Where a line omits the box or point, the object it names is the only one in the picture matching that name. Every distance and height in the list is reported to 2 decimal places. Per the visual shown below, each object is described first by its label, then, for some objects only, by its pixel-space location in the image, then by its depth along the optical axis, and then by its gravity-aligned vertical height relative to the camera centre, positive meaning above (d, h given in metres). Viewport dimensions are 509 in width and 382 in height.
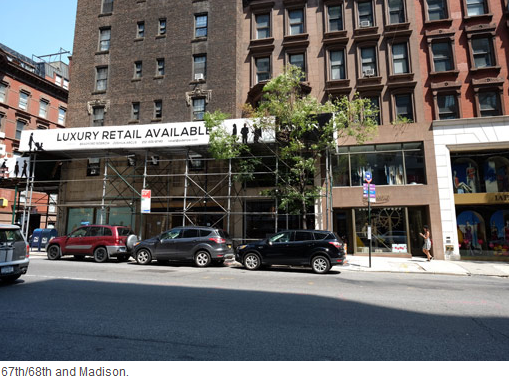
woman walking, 16.39 -0.68
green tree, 15.34 +5.10
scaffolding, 19.41 +2.93
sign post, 14.75 +1.88
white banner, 17.53 +5.78
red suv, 14.64 -0.49
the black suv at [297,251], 11.86 -0.73
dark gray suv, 13.28 -0.62
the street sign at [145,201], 16.55 +1.64
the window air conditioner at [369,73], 19.97 +10.01
